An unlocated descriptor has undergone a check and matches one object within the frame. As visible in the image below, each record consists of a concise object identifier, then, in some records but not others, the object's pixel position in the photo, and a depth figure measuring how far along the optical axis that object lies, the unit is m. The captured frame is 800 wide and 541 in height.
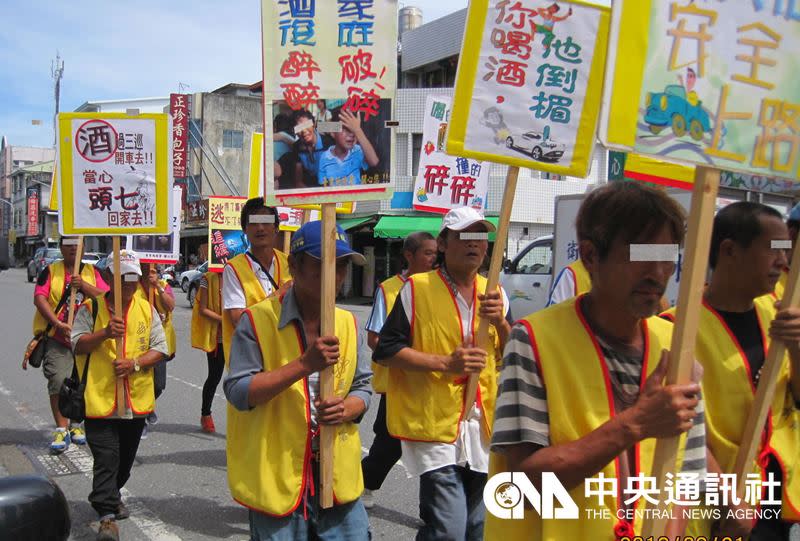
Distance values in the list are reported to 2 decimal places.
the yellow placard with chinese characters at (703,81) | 1.77
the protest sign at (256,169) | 5.76
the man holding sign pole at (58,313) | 6.41
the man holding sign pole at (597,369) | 1.75
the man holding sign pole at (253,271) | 4.90
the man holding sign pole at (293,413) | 2.65
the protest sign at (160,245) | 7.47
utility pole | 44.72
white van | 11.77
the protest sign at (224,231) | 7.55
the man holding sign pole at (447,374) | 3.29
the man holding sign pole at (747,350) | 2.32
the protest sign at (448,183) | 5.75
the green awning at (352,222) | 24.11
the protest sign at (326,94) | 2.96
